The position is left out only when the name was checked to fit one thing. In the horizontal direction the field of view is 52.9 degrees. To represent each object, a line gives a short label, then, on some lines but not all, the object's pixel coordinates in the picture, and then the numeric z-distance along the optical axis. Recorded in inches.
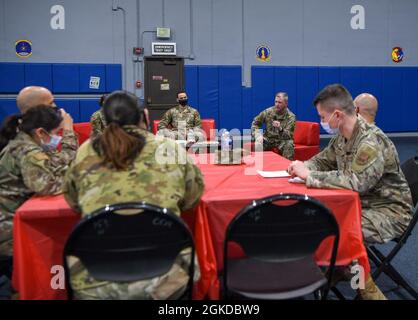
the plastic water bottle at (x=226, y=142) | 127.5
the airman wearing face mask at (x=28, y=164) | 80.8
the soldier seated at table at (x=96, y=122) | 248.1
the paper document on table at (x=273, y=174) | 98.3
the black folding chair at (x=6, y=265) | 86.4
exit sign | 363.3
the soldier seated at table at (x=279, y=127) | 246.1
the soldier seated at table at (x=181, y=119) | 282.2
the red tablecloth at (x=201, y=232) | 71.4
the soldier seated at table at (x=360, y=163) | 87.8
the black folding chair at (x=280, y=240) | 61.4
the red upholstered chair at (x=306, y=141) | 255.6
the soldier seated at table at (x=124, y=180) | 62.0
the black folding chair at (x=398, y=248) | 95.0
